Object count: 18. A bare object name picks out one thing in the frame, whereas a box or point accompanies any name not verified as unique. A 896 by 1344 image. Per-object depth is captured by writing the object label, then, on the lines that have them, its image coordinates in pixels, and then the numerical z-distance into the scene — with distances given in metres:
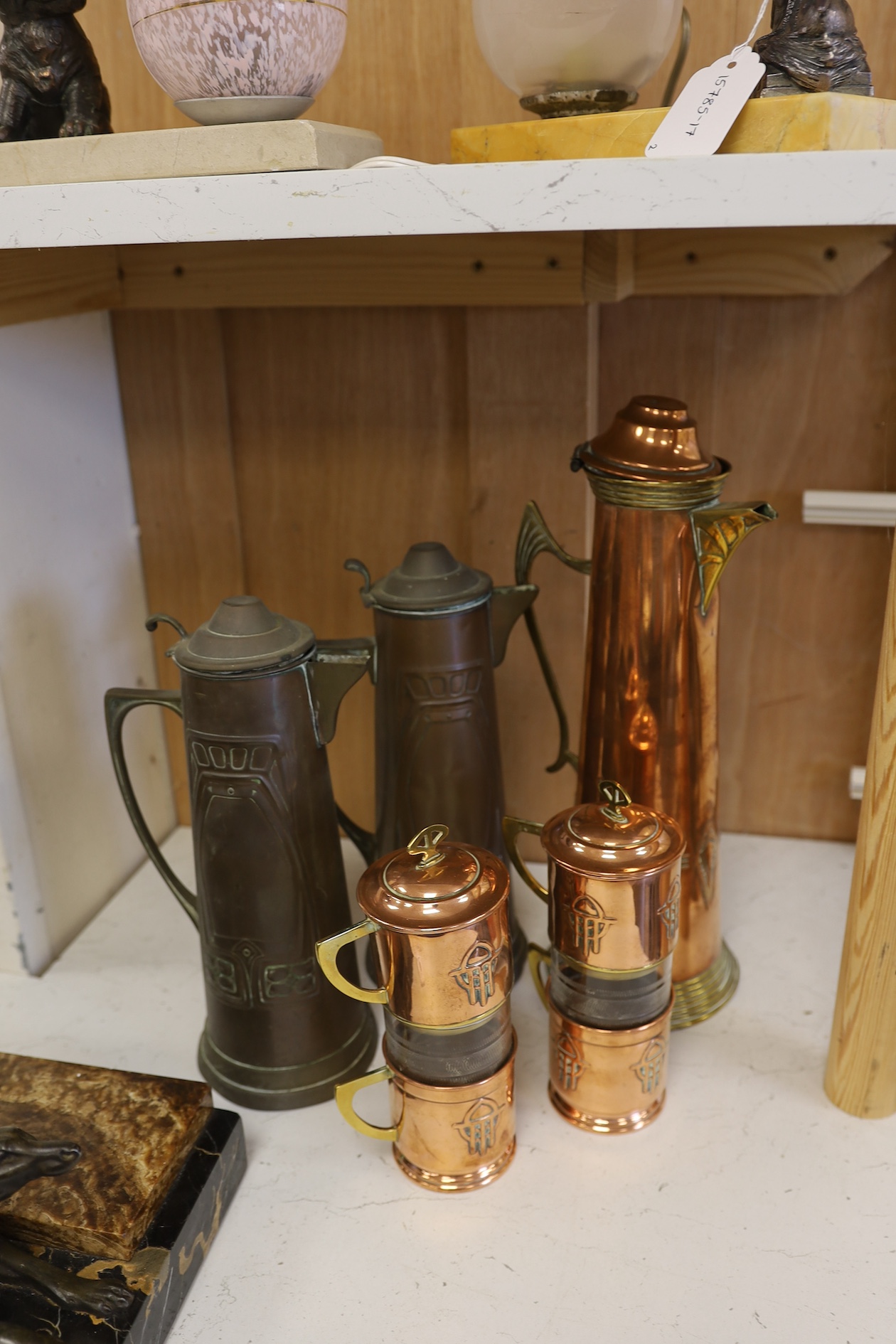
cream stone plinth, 0.56
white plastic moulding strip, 0.93
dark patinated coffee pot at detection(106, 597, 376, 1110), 0.69
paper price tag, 0.52
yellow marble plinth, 0.51
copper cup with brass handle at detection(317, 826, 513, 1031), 0.63
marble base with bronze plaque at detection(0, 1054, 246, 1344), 0.58
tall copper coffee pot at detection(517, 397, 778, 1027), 0.71
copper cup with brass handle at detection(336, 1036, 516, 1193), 0.67
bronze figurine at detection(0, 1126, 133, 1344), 0.58
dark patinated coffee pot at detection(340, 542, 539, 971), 0.76
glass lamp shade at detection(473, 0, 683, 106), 0.58
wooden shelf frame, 0.83
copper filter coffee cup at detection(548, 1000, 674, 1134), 0.71
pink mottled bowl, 0.56
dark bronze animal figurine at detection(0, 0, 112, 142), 0.65
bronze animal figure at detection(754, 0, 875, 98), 0.54
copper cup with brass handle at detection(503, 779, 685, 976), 0.67
